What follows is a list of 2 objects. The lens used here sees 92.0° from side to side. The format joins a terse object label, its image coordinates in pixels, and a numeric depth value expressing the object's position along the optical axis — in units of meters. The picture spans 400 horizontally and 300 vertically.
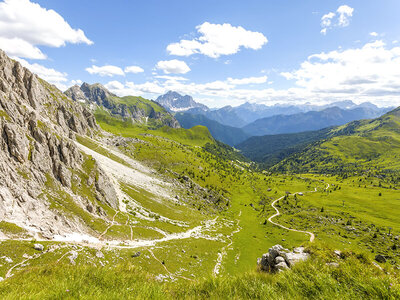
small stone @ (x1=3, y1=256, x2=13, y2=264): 30.50
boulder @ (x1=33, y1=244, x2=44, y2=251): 35.12
